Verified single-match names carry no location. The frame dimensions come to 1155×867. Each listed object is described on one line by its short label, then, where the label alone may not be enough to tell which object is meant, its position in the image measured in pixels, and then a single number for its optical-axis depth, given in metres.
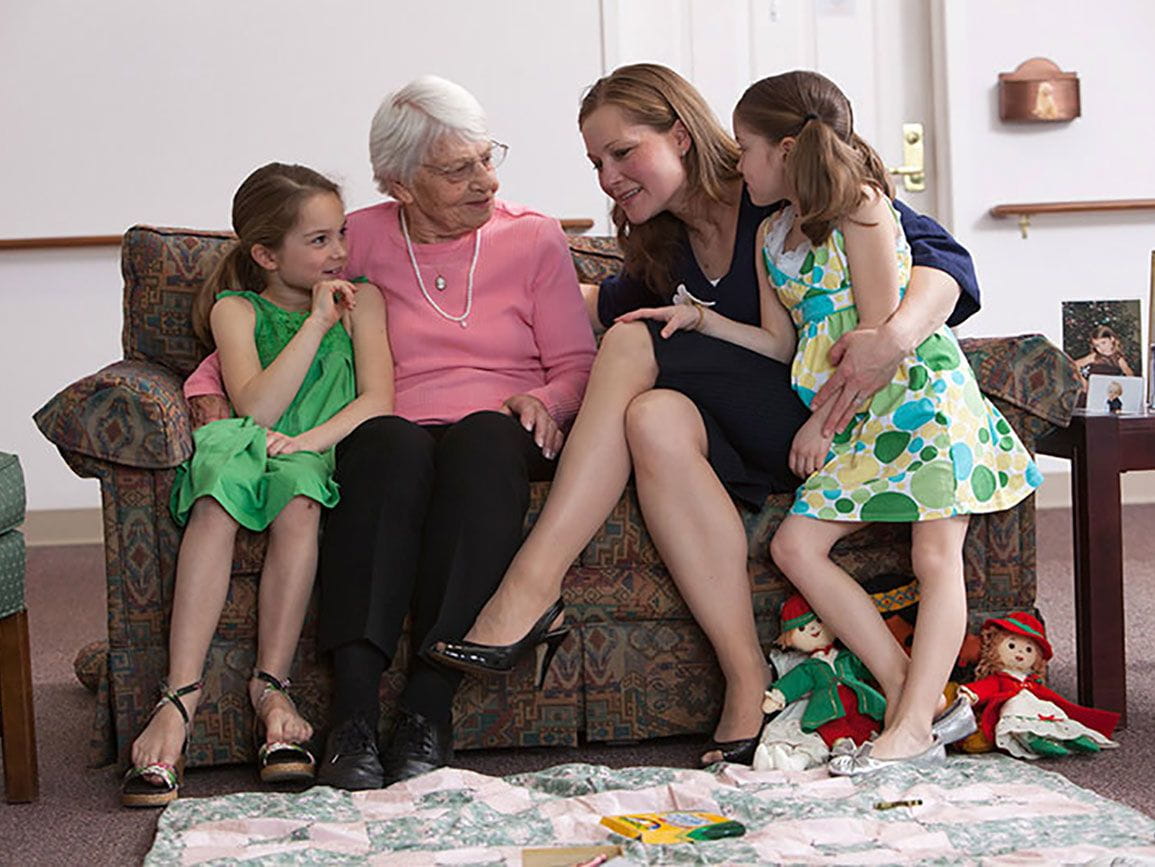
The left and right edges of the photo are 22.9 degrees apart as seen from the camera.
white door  8.53
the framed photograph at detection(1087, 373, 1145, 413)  4.35
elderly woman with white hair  3.89
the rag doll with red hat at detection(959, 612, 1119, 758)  3.86
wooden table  4.16
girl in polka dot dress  3.93
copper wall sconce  8.42
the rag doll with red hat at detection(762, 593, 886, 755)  3.92
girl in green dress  3.92
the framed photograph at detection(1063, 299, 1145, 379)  4.50
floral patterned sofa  4.03
